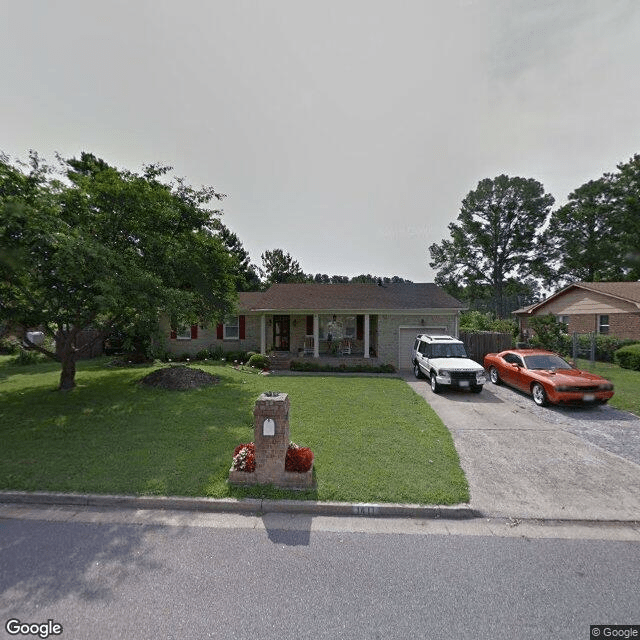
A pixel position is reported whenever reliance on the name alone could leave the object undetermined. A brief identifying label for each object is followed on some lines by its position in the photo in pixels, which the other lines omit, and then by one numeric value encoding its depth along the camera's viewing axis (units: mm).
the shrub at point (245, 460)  4422
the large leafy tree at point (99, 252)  6434
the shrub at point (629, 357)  13835
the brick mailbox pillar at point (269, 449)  4355
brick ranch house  15109
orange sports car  8398
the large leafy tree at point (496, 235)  37625
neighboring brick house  17625
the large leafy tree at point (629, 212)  31000
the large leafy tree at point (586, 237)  33188
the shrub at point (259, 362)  14066
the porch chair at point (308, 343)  17141
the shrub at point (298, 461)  4398
